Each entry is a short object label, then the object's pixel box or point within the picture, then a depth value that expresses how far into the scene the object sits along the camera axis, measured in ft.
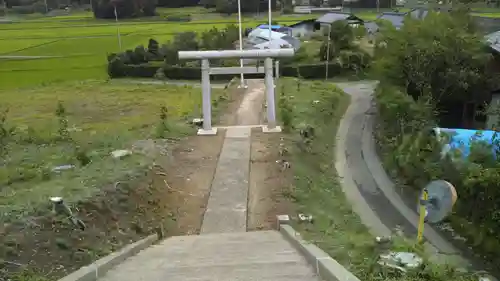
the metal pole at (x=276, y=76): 72.61
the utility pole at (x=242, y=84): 72.49
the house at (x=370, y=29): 120.20
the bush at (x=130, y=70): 104.60
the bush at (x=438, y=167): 31.19
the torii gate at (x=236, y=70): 39.78
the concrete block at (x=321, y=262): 15.75
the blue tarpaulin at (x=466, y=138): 36.88
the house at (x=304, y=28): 137.50
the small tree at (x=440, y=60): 56.85
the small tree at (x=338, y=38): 104.22
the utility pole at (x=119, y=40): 123.48
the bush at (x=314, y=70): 100.07
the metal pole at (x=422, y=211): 19.12
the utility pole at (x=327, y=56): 99.25
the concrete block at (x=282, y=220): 25.50
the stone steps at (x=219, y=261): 16.96
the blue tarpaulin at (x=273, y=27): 125.70
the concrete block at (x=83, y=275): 16.45
